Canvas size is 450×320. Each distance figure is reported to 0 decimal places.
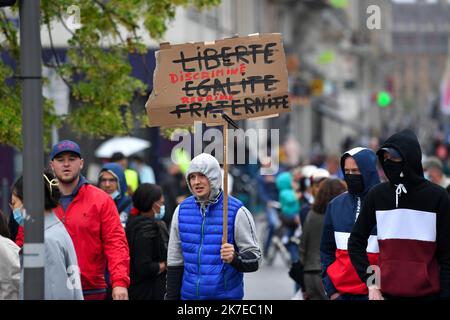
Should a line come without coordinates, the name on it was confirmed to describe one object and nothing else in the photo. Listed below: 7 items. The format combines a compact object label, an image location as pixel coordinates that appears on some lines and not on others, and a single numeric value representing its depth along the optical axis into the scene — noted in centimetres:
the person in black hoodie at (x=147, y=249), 1771
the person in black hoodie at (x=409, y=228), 1236
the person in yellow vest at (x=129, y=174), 2571
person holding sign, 1414
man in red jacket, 1450
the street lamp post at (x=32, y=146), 1060
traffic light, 8207
